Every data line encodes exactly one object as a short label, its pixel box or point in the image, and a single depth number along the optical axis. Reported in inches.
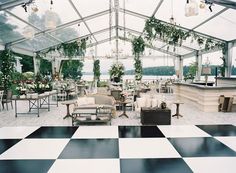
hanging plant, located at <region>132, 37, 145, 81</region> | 528.4
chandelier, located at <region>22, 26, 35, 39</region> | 246.1
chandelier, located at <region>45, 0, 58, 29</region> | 204.2
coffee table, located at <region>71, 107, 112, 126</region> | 235.5
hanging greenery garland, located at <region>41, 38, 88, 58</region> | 591.5
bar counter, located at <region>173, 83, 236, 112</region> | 303.9
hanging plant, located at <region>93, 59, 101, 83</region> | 688.4
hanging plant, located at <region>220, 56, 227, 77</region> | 449.9
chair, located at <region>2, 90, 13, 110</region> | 328.6
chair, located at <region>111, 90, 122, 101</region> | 360.3
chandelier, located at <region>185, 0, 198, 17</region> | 181.8
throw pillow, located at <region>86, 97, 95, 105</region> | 272.7
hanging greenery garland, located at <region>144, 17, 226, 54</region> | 438.3
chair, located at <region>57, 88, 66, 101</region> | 435.5
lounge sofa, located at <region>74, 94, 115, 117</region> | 261.1
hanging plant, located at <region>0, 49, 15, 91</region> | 392.8
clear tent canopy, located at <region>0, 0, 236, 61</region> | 334.0
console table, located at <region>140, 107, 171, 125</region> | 236.1
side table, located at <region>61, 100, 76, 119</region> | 261.9
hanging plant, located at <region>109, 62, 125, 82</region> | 410.0
